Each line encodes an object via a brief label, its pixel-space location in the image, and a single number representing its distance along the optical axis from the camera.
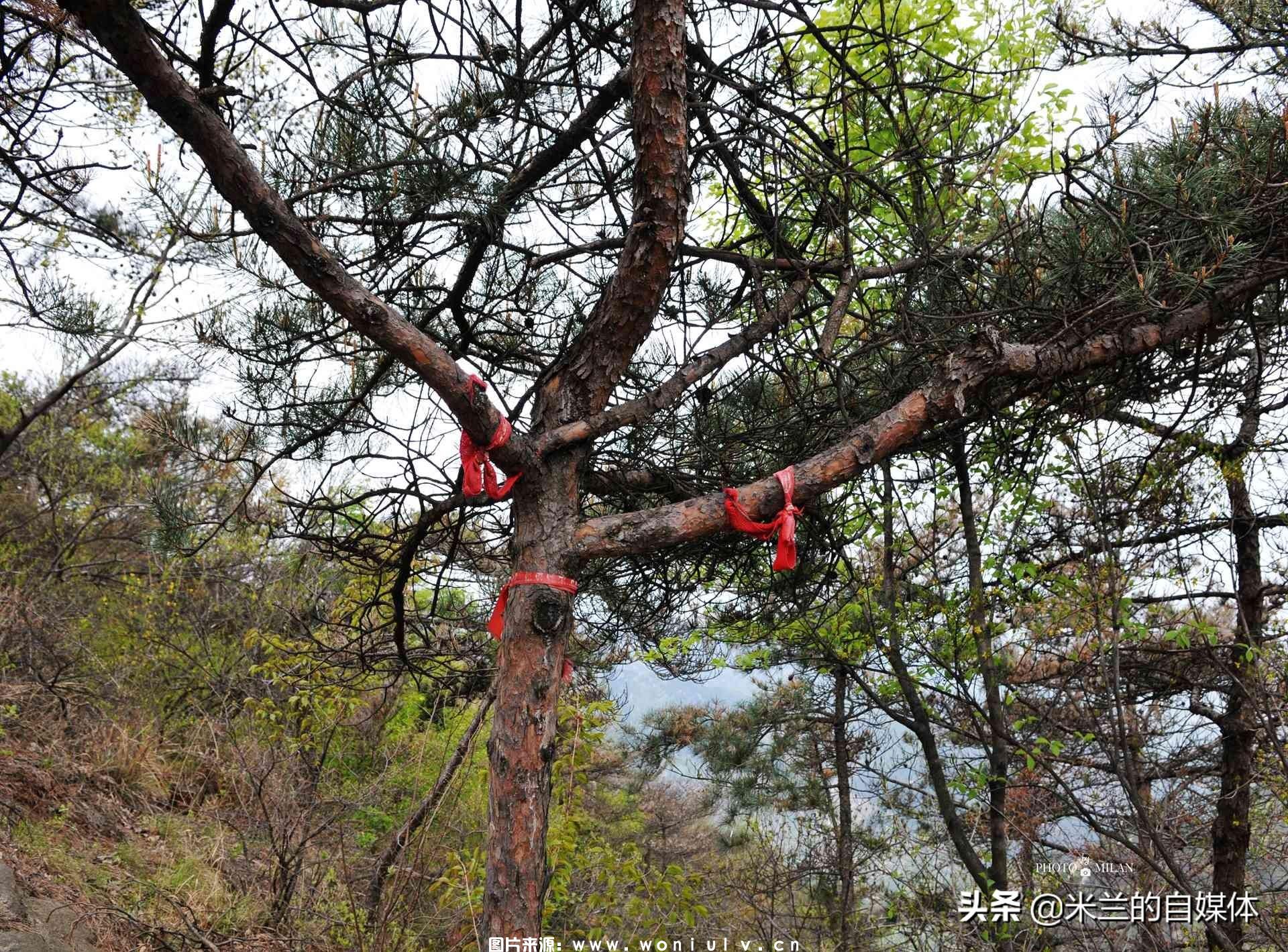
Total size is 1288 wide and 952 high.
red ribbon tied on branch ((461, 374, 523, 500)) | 2.39
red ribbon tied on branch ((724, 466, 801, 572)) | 2.50
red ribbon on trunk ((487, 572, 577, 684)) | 2.42
